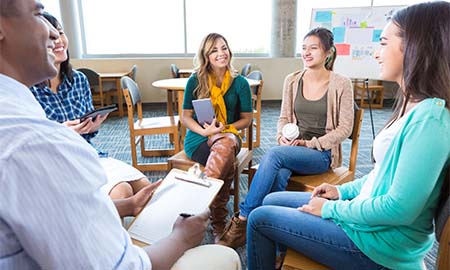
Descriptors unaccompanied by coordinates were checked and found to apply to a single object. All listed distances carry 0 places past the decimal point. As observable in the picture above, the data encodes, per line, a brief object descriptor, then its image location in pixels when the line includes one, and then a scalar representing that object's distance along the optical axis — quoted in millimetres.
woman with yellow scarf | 1911
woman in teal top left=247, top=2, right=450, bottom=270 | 830
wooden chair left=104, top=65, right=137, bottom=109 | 5339
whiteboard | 3402
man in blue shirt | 457
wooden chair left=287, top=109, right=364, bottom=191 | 1663
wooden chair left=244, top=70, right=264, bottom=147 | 3415
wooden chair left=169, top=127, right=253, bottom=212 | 1953
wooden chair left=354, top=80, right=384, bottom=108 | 5973
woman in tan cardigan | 1653
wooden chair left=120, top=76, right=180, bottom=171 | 2777
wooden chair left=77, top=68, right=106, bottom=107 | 4895
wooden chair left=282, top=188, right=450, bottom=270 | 759
